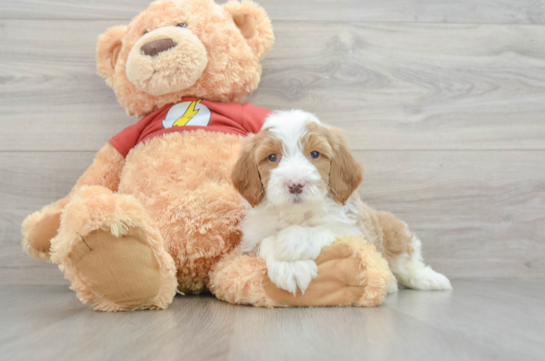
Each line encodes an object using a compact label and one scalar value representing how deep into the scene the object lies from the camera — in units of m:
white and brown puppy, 0.96
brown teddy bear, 0.91
